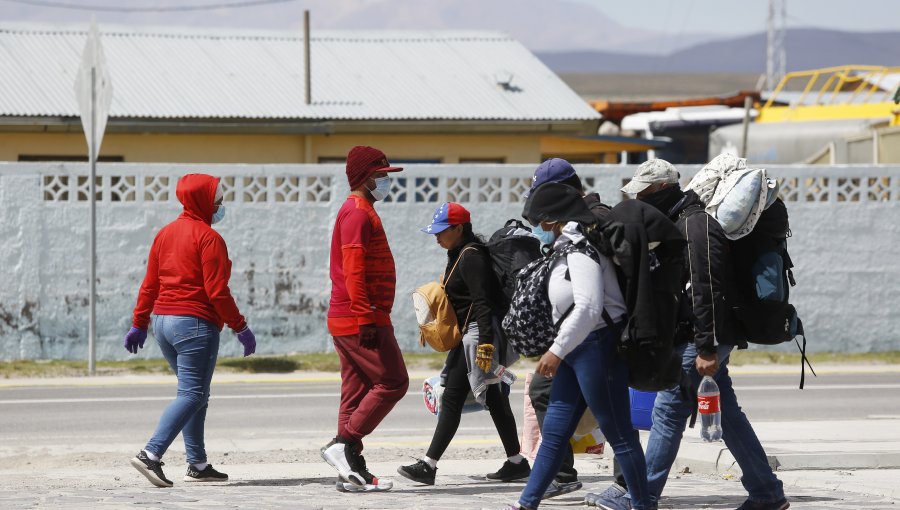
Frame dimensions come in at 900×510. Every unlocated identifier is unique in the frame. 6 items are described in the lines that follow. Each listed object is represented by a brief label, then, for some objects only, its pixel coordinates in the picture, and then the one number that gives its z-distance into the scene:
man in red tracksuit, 16.53
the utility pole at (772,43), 179.01
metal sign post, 31.19
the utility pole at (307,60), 46.84
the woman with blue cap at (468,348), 16.95
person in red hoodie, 16.83
